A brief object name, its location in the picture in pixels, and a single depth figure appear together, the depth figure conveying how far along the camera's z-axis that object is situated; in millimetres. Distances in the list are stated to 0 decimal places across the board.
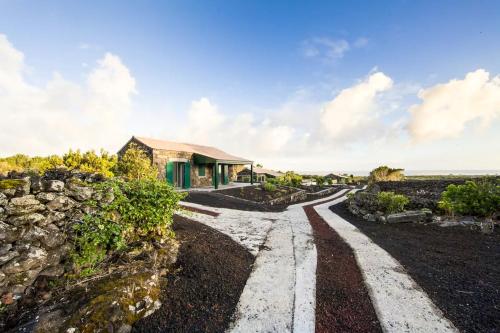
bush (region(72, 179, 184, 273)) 3375
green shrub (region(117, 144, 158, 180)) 11898
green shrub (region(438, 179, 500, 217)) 7414
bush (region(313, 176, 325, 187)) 29522
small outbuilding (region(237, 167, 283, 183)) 30678
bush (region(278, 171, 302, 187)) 21783
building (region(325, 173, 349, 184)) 40588
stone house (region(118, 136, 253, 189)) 16391
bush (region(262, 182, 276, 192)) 16244
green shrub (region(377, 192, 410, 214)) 9078
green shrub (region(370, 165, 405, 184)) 16703
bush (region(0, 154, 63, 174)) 7309
